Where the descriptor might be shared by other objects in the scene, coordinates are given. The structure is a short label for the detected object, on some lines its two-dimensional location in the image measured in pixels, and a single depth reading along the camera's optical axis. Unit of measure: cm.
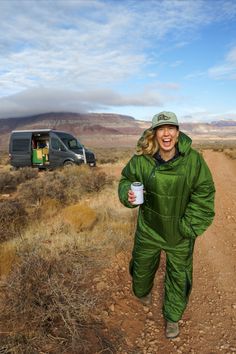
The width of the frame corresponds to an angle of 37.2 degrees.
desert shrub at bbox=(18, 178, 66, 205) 952
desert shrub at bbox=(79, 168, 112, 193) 1109
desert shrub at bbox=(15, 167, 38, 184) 1415
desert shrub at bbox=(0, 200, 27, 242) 618
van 1717
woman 298
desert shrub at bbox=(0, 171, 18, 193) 1265
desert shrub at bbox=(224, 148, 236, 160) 2532
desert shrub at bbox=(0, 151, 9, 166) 2488
